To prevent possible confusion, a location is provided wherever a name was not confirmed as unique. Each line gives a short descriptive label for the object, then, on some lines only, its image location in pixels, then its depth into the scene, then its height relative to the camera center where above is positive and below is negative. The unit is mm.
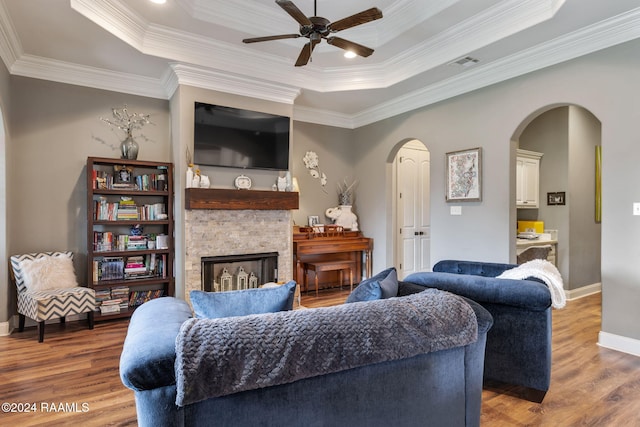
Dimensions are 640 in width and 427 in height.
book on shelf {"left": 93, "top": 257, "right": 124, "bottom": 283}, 4012 -630
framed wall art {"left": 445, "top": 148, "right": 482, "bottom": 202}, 4238 +452
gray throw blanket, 1118 -457
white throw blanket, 2252 -424
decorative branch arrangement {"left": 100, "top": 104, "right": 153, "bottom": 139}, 4352 +1145
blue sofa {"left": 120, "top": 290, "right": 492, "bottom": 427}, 1127 -530
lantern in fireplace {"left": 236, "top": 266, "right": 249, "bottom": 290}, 4559 -846
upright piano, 5207 -565
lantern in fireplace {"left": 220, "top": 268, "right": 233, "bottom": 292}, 4453 -847
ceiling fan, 2605 +1447
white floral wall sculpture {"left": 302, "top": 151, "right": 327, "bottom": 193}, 5730 +770
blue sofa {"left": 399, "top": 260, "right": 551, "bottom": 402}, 2191 -717
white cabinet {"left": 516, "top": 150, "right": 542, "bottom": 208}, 5227 +494
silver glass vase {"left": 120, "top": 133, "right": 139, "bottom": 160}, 4215 +758
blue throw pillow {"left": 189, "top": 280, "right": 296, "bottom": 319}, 1633 -417
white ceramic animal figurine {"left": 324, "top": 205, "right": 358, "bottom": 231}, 5852 -57
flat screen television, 4262 +942
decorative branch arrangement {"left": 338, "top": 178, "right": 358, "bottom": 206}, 5953 +349
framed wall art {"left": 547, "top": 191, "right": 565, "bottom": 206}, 5117 +198
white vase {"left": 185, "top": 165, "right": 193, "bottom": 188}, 4094 +396
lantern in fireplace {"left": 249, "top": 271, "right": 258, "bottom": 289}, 4617 -884
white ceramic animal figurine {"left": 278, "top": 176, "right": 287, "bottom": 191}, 4742 +381
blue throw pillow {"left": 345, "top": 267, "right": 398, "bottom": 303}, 1771 -392
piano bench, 5254 -809
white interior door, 5965 +59
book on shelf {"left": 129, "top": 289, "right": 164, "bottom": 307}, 4266 -1003
